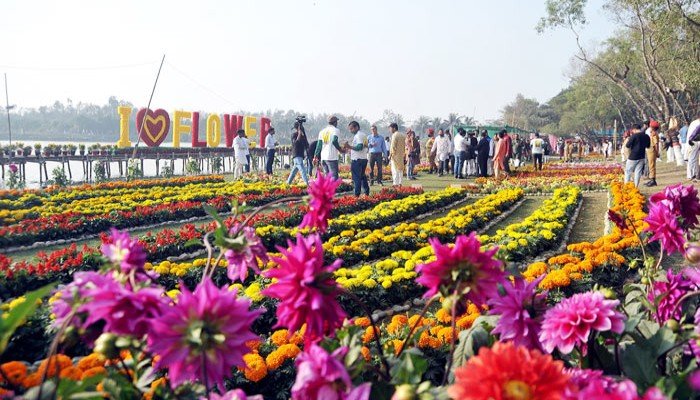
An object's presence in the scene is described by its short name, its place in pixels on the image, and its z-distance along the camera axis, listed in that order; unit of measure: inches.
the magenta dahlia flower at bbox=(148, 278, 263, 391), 41.9
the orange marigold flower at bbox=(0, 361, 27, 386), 82.0
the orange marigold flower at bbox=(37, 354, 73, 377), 89.3
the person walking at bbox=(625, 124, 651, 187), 414.6
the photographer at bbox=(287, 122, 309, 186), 494.9
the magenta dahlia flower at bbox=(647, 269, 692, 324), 72.2
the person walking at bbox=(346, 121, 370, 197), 413.4
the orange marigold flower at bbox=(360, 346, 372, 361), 110.3
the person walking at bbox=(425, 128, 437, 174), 760.8
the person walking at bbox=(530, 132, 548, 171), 757.3
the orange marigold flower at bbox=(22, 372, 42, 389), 79.8
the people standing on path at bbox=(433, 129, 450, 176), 696.4
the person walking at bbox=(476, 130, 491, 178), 667.4
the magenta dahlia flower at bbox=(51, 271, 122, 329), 41.9
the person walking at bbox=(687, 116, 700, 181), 432.1
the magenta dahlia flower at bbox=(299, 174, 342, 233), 58.9
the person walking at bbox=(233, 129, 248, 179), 647.8
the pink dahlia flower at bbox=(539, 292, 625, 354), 53.6
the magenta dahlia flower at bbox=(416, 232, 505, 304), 49.5
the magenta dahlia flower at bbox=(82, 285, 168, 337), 41.5
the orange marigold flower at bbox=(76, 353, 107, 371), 97.3
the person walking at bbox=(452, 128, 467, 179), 644.6
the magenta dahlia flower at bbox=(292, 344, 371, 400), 40.0
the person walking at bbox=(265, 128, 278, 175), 652.5
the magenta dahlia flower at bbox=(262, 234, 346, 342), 46.4
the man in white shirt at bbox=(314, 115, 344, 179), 425.7
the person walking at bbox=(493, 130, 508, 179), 620.1
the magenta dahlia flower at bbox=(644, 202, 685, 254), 75.5
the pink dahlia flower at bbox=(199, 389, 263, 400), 46.4
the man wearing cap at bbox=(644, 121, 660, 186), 473.4
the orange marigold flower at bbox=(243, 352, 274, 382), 114.9
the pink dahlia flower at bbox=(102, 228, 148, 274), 48.4
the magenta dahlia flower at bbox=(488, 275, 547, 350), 56.0
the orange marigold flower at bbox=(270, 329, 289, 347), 129.3
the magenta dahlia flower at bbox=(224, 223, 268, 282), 56.0
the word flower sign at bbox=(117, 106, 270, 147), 929.5
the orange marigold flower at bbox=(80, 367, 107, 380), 87.3
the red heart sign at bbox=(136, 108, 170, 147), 928.3
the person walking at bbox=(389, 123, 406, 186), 523.5
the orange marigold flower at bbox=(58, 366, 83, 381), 85.6
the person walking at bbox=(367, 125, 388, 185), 524.4
